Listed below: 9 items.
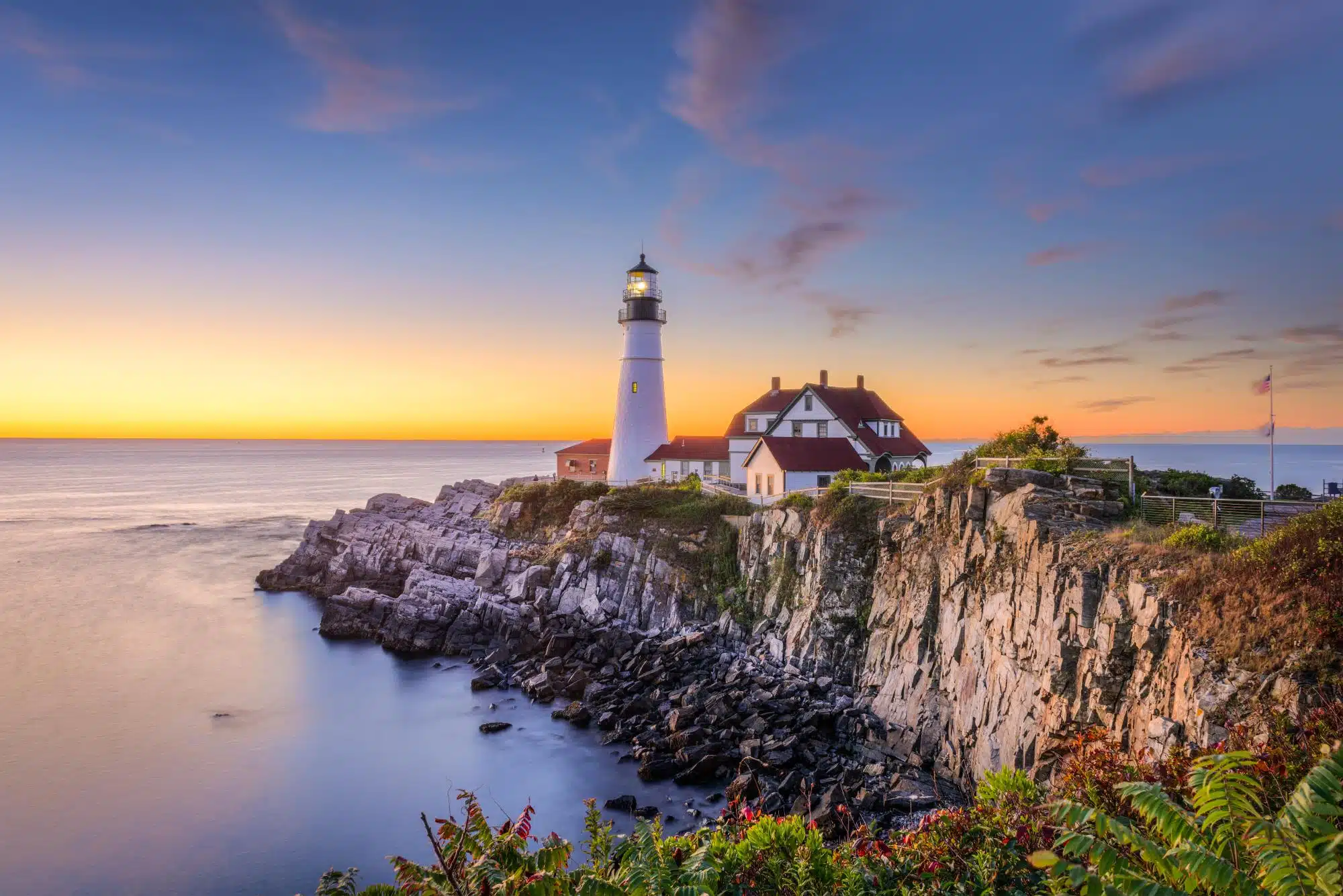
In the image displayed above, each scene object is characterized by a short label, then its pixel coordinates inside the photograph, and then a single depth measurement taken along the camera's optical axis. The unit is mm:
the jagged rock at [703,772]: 19156
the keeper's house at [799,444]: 37312
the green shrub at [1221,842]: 4793
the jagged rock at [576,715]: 23734
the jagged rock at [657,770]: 19672
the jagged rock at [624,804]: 18125
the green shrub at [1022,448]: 22500
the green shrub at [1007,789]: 8391
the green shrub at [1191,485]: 20297
